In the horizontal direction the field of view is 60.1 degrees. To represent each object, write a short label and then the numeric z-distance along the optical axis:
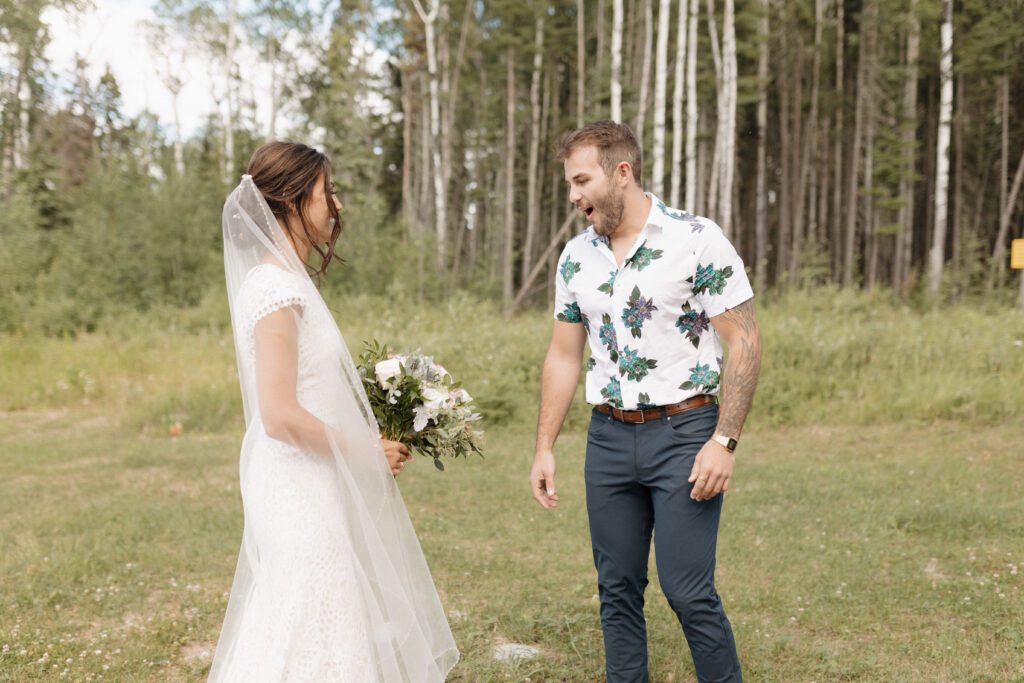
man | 3.22
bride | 2.79
